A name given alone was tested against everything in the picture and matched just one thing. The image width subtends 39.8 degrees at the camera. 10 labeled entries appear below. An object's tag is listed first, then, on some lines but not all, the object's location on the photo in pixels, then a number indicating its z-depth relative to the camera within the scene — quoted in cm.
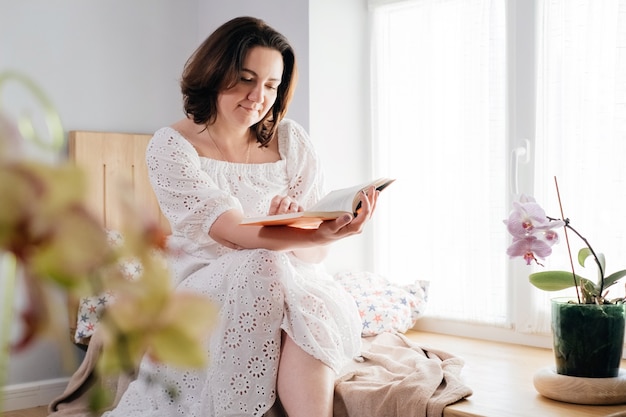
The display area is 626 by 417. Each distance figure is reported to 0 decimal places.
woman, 201
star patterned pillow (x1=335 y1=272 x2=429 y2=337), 279
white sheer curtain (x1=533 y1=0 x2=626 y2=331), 261
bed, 203
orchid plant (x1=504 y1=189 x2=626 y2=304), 200
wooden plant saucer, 199
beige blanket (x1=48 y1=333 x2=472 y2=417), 200
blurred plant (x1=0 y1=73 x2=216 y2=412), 23
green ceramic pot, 197
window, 265
